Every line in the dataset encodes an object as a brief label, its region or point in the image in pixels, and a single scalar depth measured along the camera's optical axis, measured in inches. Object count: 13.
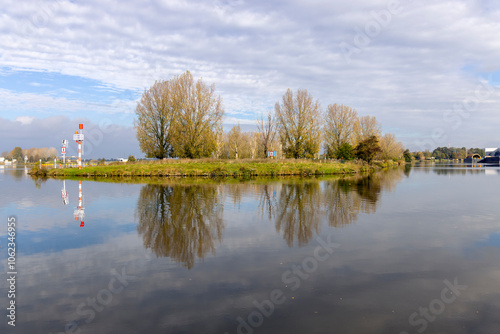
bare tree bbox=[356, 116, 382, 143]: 3159.5
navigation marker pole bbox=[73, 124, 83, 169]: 1547.7
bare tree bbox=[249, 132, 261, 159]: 3337.6
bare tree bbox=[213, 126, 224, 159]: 1905.9
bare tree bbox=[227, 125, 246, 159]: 3176.7
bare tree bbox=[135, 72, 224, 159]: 1859.0
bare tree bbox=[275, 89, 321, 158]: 2175.2
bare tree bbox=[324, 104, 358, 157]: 2615.7
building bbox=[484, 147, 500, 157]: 6616.1
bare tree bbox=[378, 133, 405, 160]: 3448.8
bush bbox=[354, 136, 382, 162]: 2268.2
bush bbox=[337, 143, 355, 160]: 2283.5
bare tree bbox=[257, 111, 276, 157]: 2295.8
